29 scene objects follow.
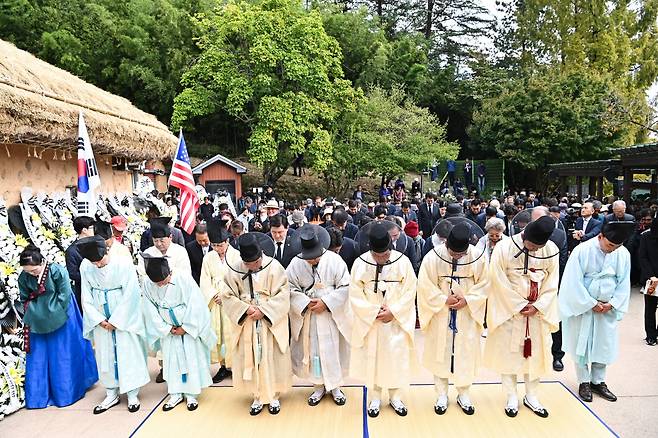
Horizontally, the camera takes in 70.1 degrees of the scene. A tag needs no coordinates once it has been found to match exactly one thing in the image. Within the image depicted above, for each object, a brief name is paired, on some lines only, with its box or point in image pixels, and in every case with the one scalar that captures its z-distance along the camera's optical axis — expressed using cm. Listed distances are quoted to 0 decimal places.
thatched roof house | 744
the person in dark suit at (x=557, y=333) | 623
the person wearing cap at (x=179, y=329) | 532
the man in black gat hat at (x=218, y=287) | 611
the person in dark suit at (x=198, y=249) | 686
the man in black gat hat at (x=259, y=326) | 517
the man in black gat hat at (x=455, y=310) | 499
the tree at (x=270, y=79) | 2114
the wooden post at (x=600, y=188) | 1638
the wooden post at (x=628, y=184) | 1296
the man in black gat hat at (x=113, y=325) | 541
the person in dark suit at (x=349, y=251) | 730
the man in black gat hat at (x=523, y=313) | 496
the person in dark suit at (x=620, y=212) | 825
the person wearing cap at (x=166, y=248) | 587
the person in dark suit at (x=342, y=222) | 808
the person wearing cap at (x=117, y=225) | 708
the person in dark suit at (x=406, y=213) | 1014
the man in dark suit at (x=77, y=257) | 634
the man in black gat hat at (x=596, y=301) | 514
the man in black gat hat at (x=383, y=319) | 502
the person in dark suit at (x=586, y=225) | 848
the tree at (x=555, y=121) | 2430
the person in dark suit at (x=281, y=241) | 652
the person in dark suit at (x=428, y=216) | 1131
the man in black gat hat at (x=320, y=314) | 522
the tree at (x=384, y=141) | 2233
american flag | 823
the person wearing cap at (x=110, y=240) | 578
